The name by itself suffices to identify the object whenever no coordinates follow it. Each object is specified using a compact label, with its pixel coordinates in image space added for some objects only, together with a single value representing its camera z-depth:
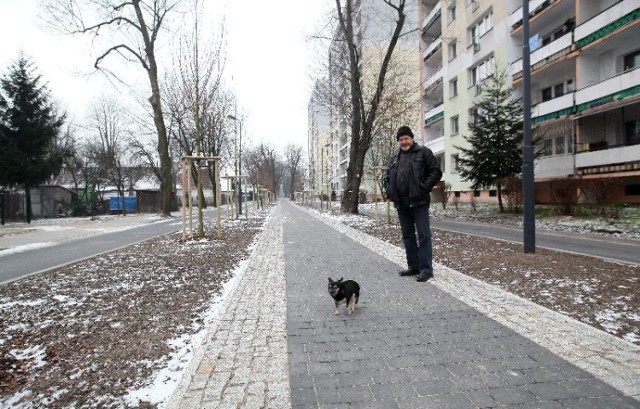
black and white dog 4.23
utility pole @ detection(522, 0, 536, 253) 7.66
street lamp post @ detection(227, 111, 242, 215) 28.91
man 5.68
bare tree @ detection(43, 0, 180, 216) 19.86
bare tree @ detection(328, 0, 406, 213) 20.02
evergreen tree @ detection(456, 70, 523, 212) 19.09
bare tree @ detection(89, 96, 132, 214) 44.94
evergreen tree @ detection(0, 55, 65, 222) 25.09
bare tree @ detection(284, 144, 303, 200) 100.82
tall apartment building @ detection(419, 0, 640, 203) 17.25
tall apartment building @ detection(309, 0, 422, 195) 23.14
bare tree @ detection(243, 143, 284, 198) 45.50
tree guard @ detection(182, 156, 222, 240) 11.64
